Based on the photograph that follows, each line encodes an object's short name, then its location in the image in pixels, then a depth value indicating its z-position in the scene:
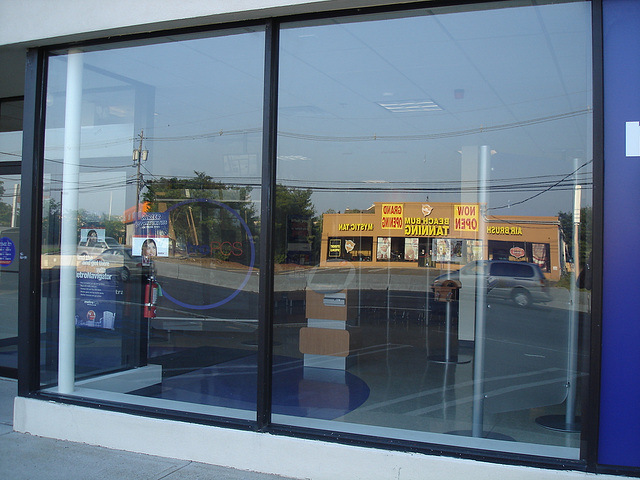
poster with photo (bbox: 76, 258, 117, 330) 5.30
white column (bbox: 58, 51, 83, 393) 5.08
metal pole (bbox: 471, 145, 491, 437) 4.87
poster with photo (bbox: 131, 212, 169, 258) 5.71
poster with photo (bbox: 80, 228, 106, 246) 5.38
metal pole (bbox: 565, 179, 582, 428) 4.47
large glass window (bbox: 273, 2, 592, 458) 4.55
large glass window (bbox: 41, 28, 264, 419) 5.11
